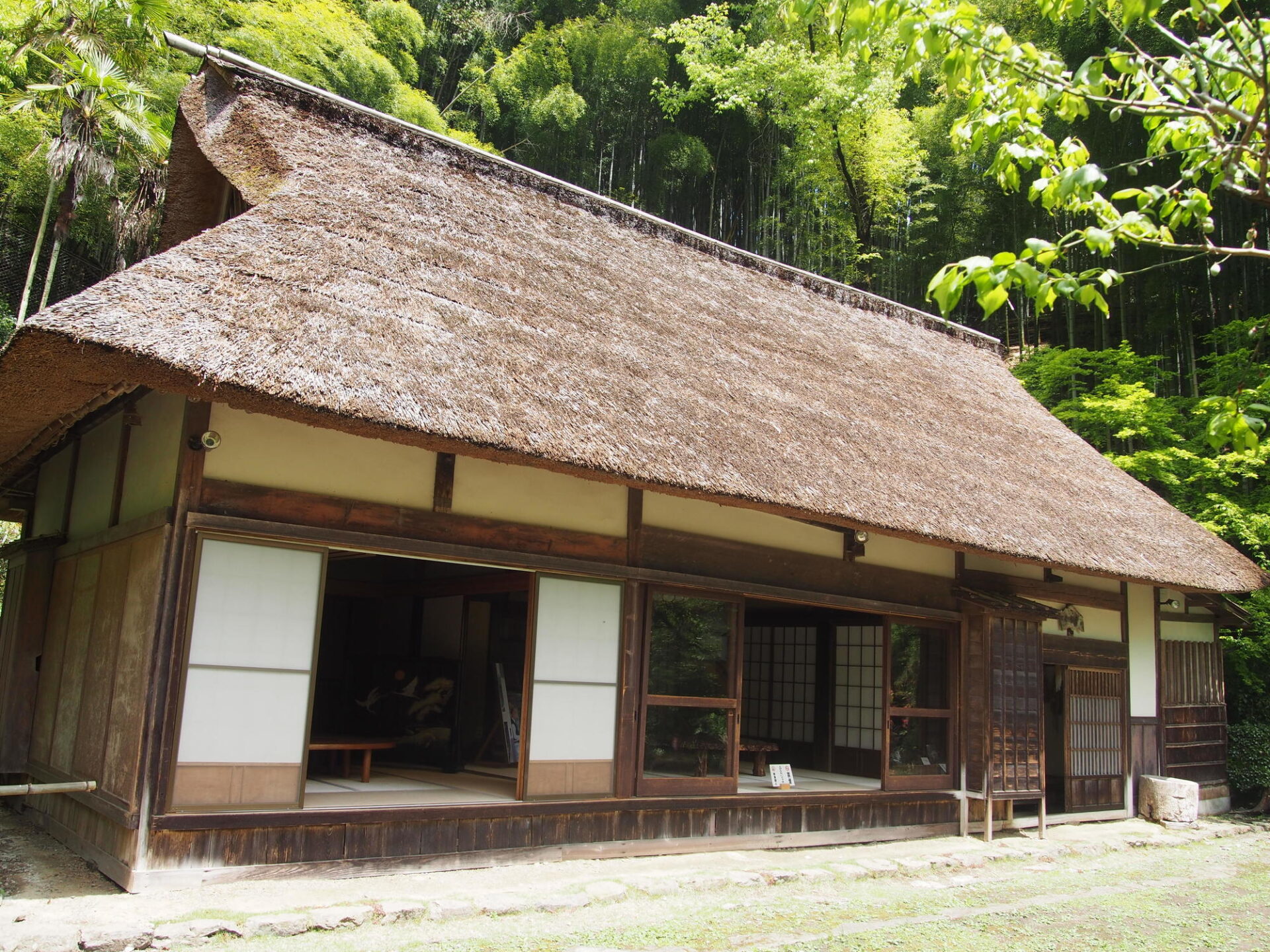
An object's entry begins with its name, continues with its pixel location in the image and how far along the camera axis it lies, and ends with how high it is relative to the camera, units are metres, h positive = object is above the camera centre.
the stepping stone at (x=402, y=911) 4.26 -1.20
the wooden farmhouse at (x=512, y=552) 4.50 +0.63
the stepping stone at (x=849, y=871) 6.00 -1.30
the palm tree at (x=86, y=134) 11.66 +6.26
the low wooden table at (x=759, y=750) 7.93 -0.77
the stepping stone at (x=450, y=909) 4.38 -1.21
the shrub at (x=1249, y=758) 10.30 -0.82
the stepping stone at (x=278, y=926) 3.94 -1.19
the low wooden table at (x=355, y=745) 5.84 -0.67
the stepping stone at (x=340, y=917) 4.09 -1.19
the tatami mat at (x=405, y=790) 5.23 -0.90
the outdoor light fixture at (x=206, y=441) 4.53 +0.87
